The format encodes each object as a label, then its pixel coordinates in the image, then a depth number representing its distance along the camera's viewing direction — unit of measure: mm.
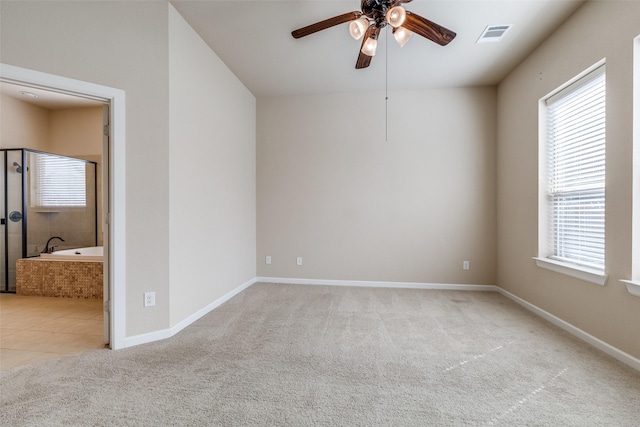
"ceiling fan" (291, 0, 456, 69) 1873
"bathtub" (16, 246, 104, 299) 3559
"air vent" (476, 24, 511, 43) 2646
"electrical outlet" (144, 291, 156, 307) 2328
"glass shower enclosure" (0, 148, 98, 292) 3930
